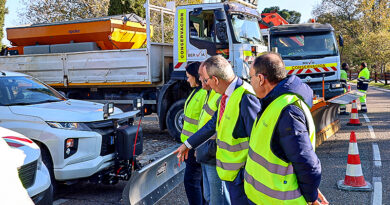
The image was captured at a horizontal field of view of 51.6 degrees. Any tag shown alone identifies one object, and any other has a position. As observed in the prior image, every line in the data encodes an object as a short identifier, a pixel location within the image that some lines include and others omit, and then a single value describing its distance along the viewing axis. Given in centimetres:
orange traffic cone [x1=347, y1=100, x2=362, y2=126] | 1064
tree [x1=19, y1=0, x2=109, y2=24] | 2261
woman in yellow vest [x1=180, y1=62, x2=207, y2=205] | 422
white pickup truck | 506
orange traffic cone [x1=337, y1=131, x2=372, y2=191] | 534
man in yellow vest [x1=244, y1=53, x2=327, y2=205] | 229
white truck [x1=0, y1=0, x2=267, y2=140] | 870
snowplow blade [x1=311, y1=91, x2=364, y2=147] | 758
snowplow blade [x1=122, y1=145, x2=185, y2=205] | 397
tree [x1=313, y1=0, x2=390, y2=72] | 3606
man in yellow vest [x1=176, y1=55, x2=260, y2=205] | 299
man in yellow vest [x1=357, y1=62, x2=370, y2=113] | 1353
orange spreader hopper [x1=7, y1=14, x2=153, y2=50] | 963
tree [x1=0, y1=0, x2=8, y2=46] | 2466
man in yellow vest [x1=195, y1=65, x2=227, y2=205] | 354
